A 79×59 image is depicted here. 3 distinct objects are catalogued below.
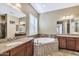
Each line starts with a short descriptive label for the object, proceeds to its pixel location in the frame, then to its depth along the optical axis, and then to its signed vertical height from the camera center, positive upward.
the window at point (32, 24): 1.39 +0.15
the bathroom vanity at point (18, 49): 0.77 -0.36
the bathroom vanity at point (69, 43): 2.02 -0.61
